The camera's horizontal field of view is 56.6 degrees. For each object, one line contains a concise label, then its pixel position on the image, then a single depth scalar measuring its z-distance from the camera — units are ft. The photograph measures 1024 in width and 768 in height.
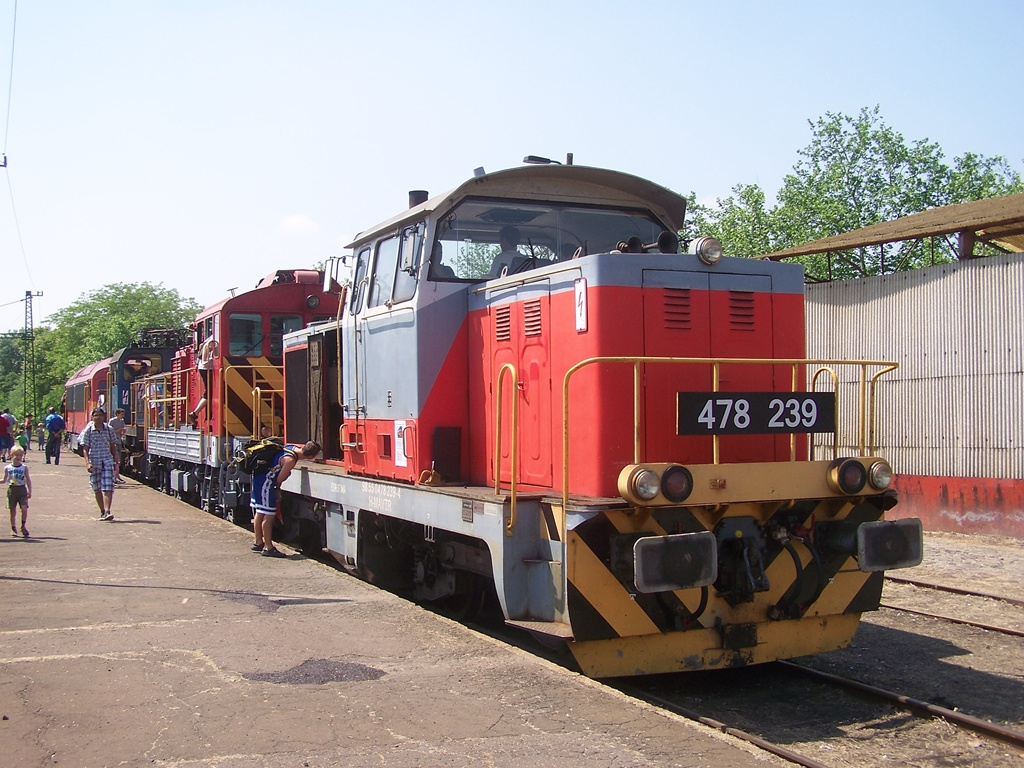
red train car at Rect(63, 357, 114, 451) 94.27
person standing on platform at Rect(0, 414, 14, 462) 75.56
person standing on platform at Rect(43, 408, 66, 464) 92.48
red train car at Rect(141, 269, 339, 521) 42.19
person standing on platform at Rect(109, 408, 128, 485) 69.59
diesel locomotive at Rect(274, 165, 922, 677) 18.04
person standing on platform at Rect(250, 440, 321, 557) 33.68
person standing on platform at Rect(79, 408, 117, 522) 45.06
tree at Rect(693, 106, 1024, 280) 107.45
